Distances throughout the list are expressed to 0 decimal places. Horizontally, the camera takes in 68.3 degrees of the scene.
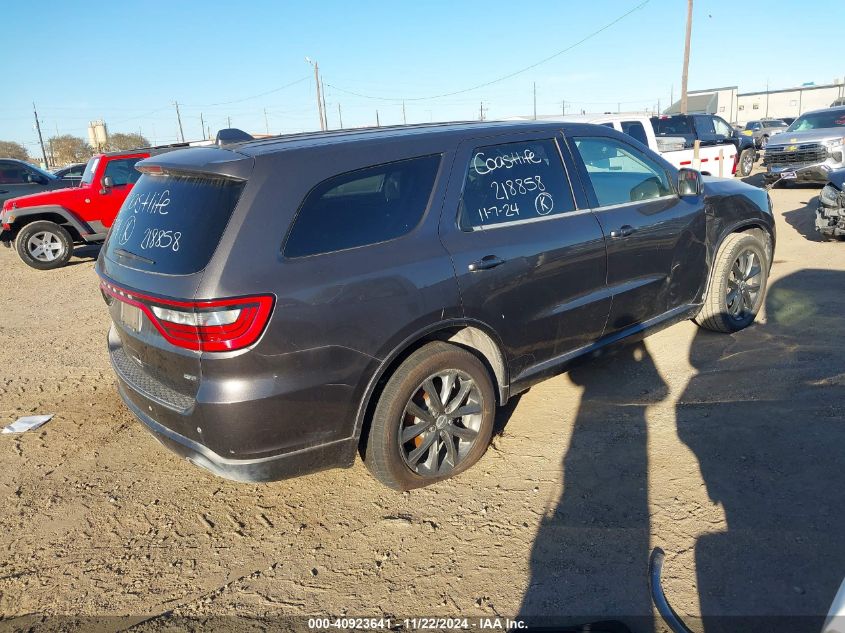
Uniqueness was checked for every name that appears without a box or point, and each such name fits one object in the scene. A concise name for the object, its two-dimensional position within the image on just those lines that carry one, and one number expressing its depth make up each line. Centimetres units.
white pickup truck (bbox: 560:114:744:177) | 1016
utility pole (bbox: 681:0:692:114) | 2458
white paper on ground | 423
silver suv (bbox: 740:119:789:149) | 2896
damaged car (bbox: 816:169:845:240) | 785
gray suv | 261
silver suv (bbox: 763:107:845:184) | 1322
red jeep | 1023
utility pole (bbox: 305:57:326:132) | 4162
